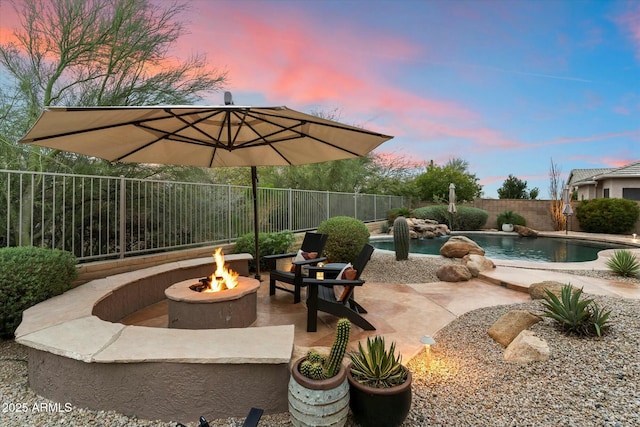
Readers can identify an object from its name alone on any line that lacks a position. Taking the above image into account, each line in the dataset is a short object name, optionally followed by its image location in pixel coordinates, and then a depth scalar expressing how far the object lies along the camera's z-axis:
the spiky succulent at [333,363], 1.80
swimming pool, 9.25
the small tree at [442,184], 20.62
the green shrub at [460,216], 17.00
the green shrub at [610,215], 14.19
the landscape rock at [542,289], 3.97
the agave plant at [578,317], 2.83
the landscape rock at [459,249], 7.82
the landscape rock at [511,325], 3.01
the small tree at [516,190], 24.31
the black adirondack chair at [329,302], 3.37
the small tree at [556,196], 16.55
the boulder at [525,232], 14.55
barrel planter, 1.71
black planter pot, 1.79
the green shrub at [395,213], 16.45
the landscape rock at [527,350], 2.55
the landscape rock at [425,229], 13.88
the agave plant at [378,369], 1.91
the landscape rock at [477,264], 5.99
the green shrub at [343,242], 6.86
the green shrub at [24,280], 2.81
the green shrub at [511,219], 16.84
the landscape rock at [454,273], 5.68
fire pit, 3.12
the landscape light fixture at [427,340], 2.43
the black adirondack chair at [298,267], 4.24
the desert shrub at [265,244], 6.27
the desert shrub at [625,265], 5.88
